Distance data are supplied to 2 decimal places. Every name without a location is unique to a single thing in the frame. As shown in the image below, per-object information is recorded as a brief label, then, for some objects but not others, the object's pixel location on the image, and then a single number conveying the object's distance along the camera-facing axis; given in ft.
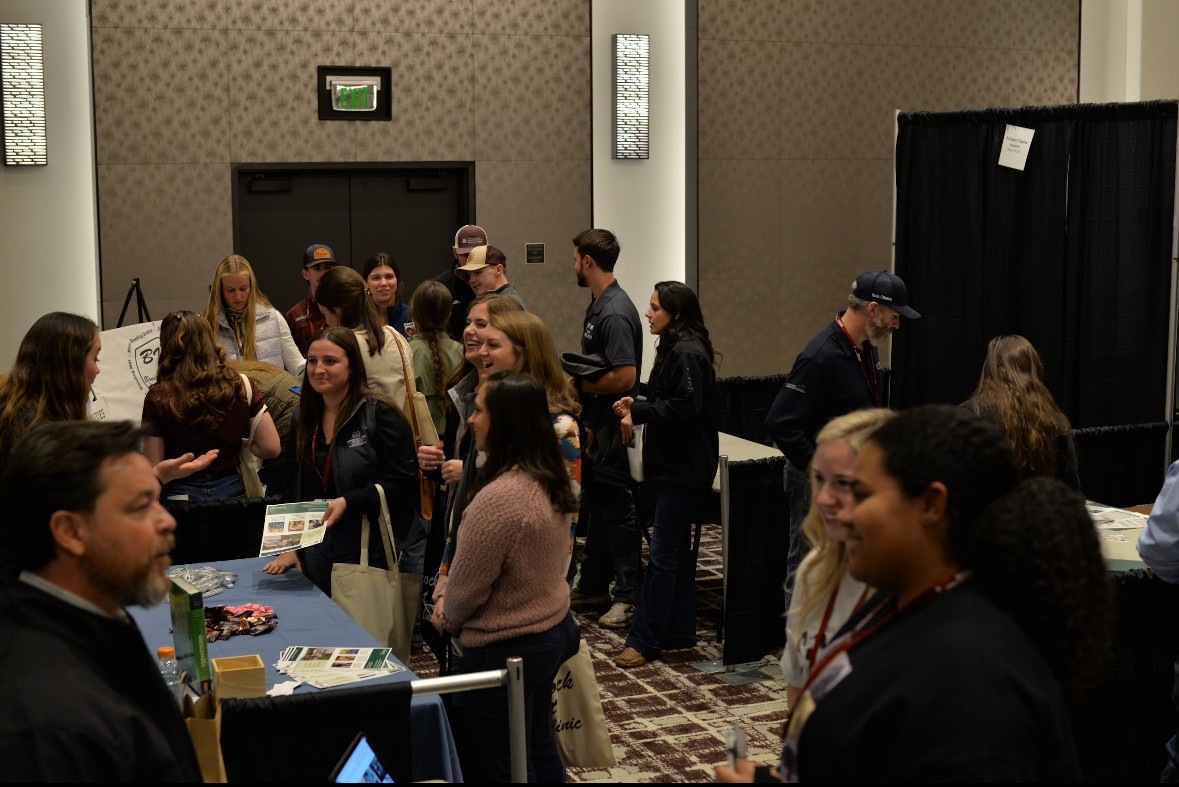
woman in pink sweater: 10.09
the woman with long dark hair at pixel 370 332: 16.99
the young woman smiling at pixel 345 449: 13.47
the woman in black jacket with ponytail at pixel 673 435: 16.75
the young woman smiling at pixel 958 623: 4.96
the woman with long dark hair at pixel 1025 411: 13.78
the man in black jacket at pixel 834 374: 15.61
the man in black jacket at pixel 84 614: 5.37
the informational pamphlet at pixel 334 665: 10.25
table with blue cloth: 9.27
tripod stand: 25.98
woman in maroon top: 14.28
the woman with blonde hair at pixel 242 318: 20.35
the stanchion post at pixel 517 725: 8.94
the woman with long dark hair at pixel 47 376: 12.23
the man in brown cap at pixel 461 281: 21.49
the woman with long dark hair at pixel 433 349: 18.40
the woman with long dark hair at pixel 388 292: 21.02
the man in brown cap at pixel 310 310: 22.12
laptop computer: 6.63
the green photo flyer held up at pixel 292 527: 12.65
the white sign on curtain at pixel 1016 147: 21.27
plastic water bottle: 9.96
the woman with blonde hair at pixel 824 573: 7.34
